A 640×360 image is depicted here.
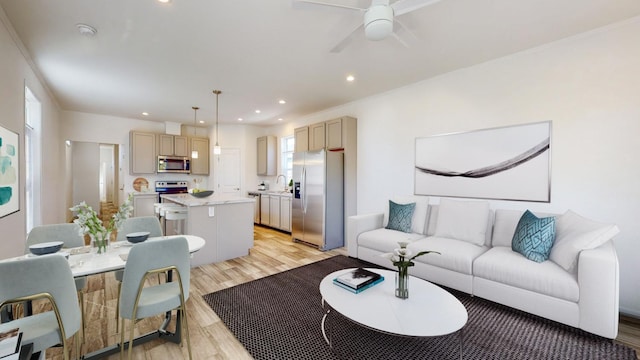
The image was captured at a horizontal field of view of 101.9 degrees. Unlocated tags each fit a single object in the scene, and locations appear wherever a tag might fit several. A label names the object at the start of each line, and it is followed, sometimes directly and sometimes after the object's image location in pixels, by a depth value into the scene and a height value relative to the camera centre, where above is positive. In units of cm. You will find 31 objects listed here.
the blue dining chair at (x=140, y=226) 241 -46
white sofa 200 -83
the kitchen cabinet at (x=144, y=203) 616 -63
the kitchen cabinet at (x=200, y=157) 709 +57
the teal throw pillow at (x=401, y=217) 371 -56
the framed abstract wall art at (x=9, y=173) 233 +4
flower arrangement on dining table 194 -37
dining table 170 -59
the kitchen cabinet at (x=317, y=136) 518 +85
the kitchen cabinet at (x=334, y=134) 486 +84
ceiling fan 183 +118
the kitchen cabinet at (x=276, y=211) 582 -78
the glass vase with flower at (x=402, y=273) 195 -72
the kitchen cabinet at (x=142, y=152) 624 +61
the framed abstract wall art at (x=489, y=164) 296 +19
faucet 689 -6
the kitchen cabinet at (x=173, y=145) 661 +85
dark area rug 192 -130
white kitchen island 373 -72
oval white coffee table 160 -91
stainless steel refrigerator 463 -39
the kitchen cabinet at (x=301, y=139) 550 +85
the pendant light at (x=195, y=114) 515 +147
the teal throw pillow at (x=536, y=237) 246 -57
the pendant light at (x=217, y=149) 447 +51
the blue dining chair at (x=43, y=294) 130 -61
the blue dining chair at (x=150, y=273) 163 -66
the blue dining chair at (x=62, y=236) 207 -50
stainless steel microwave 655 +35
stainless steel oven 667 -25
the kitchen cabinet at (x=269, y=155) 699 +62
